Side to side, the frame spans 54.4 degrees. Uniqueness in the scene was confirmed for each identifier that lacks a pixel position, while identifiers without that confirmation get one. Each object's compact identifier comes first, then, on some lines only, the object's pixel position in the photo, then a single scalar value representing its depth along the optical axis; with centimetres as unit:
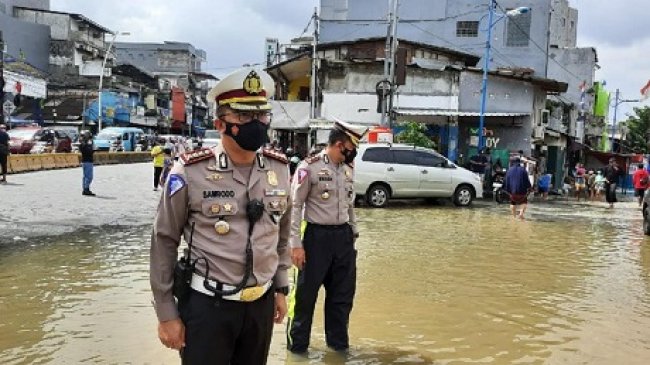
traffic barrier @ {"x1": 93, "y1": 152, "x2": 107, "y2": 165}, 3136
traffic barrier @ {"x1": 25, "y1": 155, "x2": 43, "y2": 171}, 2312
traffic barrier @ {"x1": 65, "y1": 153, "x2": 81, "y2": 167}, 2723
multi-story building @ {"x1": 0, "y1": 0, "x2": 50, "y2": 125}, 3734
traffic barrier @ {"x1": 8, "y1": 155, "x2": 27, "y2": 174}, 2134
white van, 1742
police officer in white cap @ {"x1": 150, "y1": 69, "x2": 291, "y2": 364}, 271
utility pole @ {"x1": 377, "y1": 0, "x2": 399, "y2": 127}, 2120
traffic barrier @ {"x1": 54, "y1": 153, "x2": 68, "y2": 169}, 2600
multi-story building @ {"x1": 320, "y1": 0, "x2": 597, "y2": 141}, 3962
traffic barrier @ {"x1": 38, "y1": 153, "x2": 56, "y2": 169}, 2456
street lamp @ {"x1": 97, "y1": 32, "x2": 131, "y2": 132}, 4380
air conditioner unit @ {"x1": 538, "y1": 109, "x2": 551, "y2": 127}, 2841
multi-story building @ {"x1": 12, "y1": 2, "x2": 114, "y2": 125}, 4800
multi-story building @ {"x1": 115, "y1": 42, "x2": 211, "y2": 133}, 7325
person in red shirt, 2100
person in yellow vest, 1839
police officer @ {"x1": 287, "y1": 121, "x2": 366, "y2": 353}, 477
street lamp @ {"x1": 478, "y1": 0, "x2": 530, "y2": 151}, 2453
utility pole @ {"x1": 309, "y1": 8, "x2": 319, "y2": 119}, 2677
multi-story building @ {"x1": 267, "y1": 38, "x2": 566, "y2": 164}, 2656
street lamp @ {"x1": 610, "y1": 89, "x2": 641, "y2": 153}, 4986
